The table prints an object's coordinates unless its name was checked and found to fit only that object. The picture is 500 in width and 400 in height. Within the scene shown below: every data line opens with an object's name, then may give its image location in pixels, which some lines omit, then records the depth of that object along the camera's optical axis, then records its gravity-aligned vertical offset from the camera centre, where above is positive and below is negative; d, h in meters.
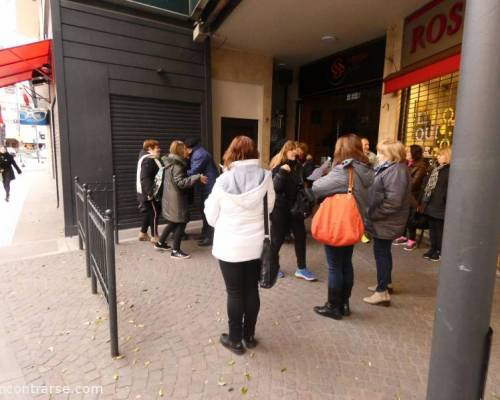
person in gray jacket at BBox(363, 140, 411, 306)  3.33 -0.42
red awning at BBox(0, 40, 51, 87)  6.40 +1.76
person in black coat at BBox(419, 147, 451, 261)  4.88 -0.69
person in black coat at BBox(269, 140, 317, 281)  3.86 -0.51
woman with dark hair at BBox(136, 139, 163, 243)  5.40 -0.50
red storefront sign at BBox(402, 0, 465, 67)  5.26 +2.16
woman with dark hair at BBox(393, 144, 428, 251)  5.53 -0.40
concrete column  1.31 -0.28
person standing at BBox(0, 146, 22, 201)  10.41 -0.75
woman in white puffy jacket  2.52 -0.56
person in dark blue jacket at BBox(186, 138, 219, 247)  5.47 -0.30
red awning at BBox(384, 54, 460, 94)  4.96 +1.37
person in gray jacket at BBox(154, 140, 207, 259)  4.92 -0.62
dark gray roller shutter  6.50 +0.37
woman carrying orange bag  2.95 -0.29
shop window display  5.86 +0.79
